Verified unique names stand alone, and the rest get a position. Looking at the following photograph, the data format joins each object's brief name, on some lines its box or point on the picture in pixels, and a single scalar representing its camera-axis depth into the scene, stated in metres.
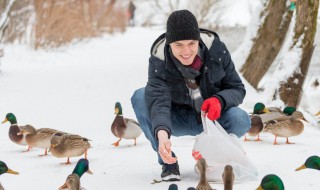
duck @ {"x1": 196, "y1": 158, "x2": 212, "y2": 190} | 4.01
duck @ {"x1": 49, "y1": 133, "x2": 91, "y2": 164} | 5.77
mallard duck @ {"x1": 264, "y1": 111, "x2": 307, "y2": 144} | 6.62
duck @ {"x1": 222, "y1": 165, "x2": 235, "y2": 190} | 3.68
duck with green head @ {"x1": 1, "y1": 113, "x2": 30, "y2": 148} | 6.73
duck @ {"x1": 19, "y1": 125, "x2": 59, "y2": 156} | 6.41
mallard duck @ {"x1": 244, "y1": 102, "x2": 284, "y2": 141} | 6.73
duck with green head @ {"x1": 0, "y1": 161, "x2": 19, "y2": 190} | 4.75
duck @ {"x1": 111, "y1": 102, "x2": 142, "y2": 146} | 6.78
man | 4.27
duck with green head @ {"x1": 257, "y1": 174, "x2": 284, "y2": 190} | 3.68
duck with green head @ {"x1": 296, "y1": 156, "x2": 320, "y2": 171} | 4.41
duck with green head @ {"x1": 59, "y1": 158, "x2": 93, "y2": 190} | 4.06
